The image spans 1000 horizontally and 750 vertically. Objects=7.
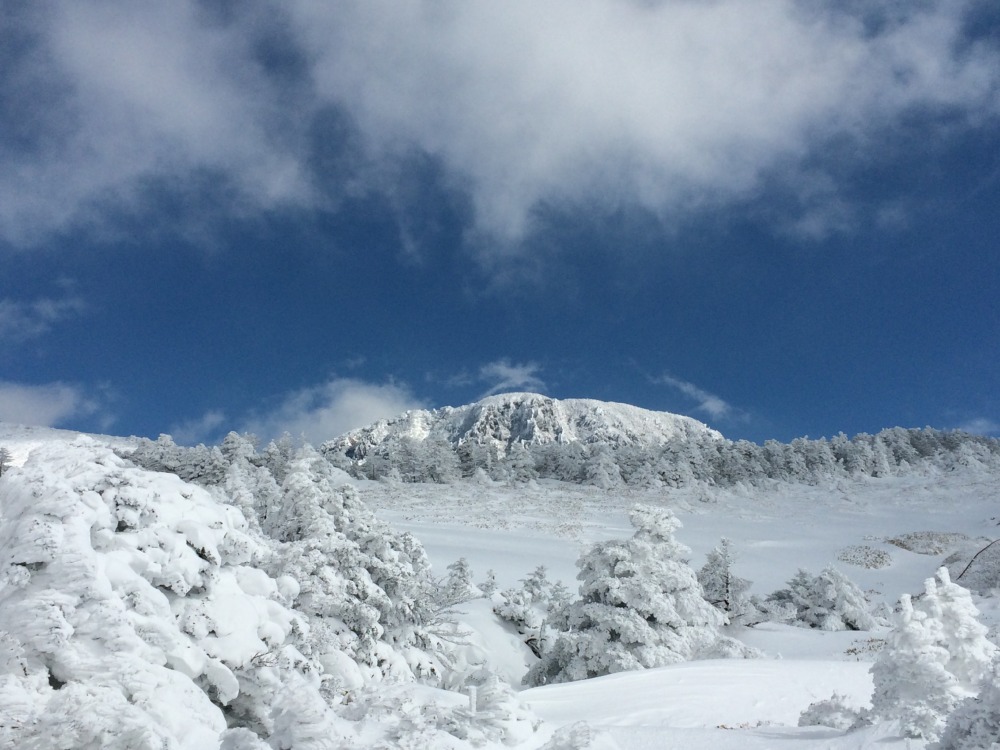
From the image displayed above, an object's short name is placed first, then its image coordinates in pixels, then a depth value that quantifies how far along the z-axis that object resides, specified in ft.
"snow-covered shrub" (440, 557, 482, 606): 69.05
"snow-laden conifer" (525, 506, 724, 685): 51.47
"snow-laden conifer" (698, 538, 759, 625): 78.59
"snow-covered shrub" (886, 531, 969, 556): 120.67
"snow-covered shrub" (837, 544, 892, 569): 110.73
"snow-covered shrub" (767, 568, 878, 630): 73.51
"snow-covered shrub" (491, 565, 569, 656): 71.41
